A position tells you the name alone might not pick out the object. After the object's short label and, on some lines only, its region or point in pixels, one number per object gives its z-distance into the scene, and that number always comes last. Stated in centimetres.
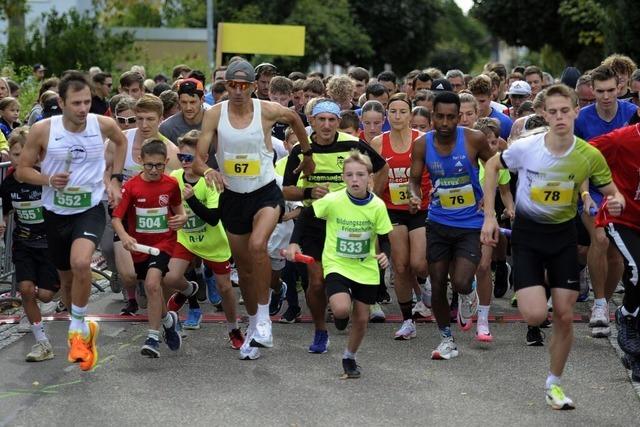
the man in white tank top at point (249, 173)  1588
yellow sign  4329
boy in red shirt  1607
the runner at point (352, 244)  1489
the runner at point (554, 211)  1323
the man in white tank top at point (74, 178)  1511
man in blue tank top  1608
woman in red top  1725
